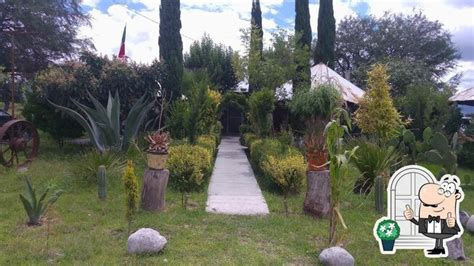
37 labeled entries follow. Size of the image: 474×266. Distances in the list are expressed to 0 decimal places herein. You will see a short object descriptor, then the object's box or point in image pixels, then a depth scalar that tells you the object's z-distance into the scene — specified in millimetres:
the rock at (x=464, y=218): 7148
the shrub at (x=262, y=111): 13995
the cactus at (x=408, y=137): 10227
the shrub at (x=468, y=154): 15358
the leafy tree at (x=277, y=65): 20578
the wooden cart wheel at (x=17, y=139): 10647
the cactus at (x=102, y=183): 7969
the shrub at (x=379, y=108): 10703
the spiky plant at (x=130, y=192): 5945
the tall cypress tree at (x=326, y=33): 24672
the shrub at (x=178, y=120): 12961
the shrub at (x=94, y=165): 9188
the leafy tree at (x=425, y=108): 14680
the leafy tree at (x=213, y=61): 26328
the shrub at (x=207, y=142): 12211
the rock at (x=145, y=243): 5234
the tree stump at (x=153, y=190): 7242
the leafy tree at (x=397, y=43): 34312
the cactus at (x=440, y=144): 7855
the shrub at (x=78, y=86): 14156
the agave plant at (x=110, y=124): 10883
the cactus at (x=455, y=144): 9119
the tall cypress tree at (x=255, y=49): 21516
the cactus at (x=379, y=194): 7661
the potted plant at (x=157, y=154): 7261
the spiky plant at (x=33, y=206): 6239
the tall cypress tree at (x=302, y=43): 21328
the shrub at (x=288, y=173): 8852
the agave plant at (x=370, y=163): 8852
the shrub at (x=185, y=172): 9016
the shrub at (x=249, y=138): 15495
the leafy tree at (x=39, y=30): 22438
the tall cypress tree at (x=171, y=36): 17375
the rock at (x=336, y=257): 4961
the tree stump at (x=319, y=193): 7242
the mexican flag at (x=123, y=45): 20562
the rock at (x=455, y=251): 5491
